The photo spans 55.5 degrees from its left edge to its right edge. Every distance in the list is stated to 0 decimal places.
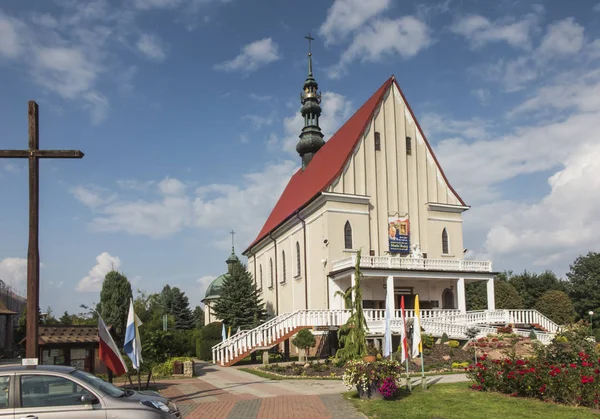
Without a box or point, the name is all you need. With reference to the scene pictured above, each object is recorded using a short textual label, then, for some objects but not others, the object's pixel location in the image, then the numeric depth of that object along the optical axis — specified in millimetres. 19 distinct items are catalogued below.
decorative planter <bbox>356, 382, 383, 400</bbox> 14312
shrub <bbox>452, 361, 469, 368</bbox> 21547
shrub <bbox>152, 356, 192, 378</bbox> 22688
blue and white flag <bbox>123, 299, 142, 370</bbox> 14734
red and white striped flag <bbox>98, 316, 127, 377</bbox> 12969
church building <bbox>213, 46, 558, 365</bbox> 30719
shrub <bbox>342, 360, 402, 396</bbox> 14188
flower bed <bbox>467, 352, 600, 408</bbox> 12555
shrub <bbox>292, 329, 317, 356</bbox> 26562
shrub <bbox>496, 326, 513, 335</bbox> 26958
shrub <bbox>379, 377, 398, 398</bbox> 14125
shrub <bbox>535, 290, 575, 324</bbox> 48156
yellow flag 16595
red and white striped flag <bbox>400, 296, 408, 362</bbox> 16312
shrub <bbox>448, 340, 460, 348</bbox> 25406
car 8078
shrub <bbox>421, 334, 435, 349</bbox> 25312
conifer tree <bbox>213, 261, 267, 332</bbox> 35625
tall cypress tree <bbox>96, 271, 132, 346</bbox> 36688
